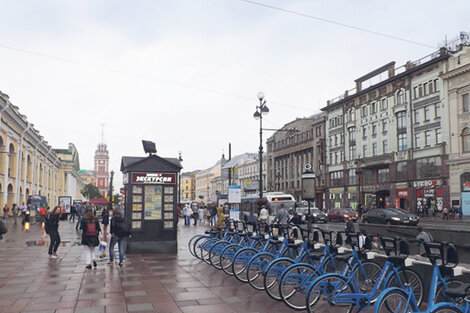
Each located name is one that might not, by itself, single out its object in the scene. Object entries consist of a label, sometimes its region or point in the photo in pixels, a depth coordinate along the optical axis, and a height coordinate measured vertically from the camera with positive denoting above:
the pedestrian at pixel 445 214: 38.75 -1.78
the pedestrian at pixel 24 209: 30.95 -1.10
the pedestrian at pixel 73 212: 44.56 -1.81
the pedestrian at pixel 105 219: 21.50 -1.27
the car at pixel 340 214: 40.88 -1.95
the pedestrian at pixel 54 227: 14.08 -1.05
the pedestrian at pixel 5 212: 34.51 -1.42
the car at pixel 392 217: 28.00 -1.50
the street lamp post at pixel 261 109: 24.91 +4.69
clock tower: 179.00 +11.77
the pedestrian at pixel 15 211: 36.53 -1.42
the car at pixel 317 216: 39.38 -2.01
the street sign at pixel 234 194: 25.05 -0.02
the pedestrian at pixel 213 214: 32.31 -1.48
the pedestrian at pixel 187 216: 34.95 -1.76
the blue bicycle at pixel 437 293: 4.71 -1.21
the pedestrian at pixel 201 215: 40.79 -1.97
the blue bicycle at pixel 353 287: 6.16 -1.35
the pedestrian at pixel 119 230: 11.88 -0.97
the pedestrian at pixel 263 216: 22.59 -1.13
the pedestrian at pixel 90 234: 11.52 -1.03
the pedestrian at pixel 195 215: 35.34 -1.70
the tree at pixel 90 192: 127.62 +0.49
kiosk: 14.41 -0.28
